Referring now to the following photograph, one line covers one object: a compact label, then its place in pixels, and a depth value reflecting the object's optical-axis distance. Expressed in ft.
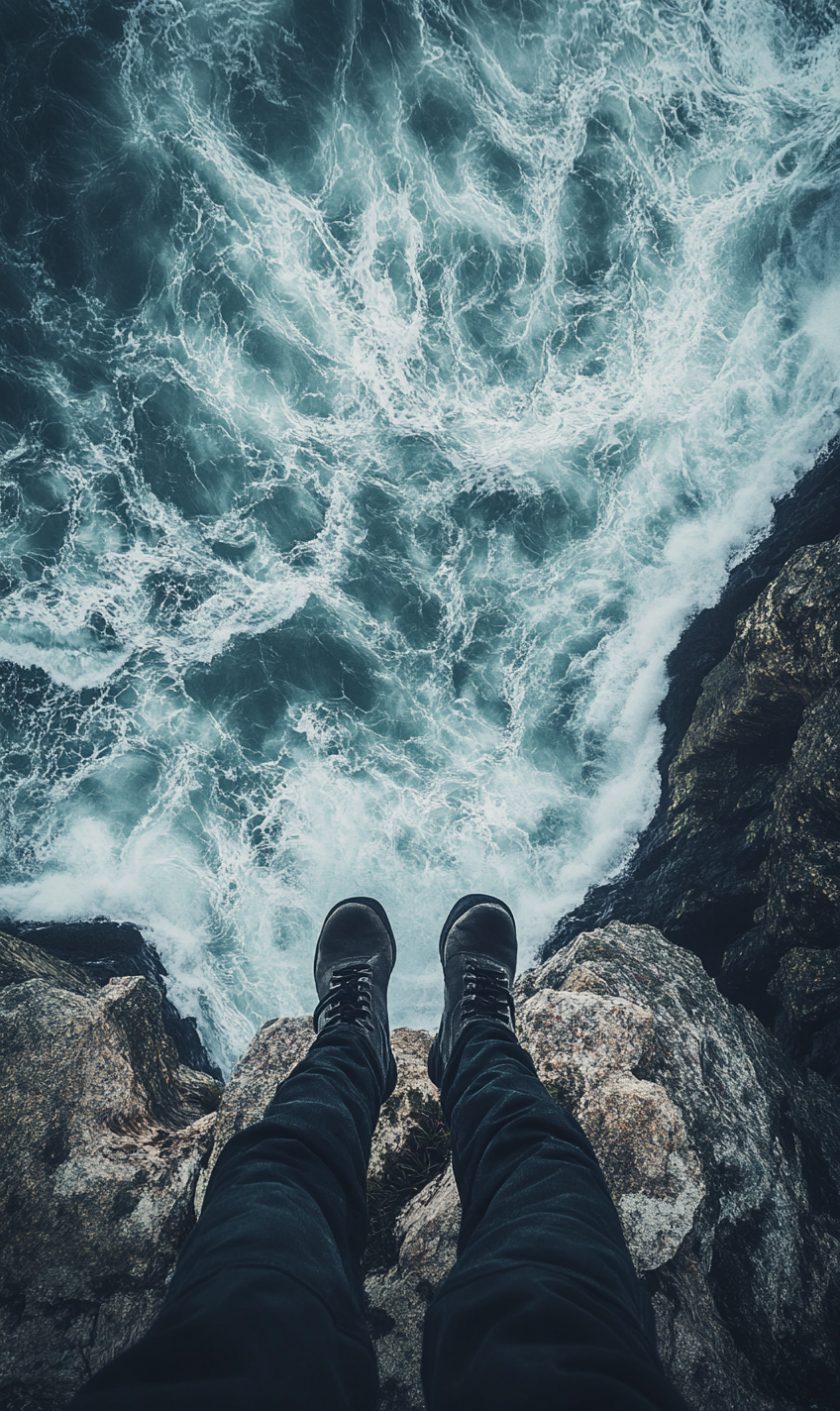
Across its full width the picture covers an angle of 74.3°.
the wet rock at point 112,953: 21.40
